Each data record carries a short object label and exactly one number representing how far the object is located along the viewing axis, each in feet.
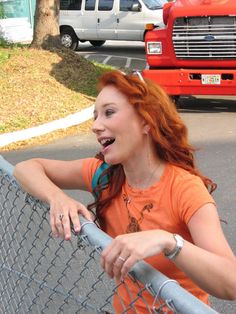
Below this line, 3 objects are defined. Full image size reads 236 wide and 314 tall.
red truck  29.84
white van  62.75
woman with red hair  6.61
